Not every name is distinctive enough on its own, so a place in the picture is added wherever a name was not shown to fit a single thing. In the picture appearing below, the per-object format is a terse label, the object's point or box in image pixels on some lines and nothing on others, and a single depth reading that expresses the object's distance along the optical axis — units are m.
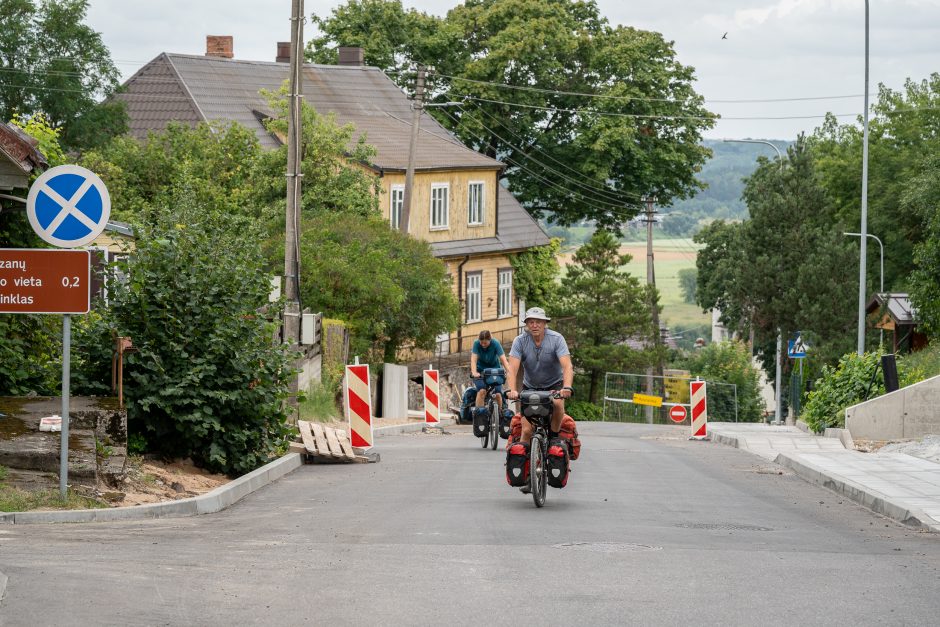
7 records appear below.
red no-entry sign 42.28
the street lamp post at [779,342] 49.54
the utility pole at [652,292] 54.84
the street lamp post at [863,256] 38.28
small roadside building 52.47
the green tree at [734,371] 78.92
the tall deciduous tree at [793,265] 59.28
